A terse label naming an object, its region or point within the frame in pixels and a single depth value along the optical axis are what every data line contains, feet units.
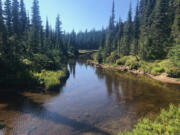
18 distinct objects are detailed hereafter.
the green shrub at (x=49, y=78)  48.20
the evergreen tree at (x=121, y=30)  157.07
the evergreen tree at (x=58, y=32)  146.51
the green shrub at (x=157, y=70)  76.46
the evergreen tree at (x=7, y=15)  77.20
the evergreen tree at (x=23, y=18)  106.12
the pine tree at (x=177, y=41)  65.77
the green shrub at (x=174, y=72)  65.51
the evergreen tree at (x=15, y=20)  89.76
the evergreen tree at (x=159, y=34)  96.94
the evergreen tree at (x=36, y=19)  86.02
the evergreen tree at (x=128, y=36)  126.35
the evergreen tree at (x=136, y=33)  113.09
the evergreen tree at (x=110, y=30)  145.48
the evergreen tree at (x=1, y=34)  55.52
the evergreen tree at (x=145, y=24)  100.48
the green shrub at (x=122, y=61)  113.76
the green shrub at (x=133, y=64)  97.00
